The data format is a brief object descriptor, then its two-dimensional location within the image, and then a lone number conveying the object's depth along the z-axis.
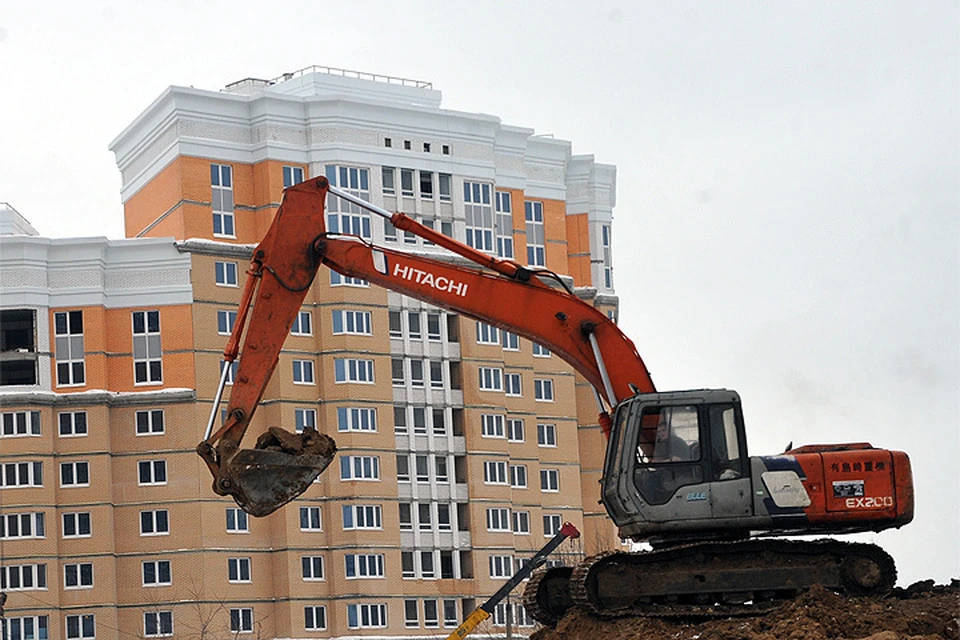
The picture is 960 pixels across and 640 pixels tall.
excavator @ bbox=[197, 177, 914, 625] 27.44
